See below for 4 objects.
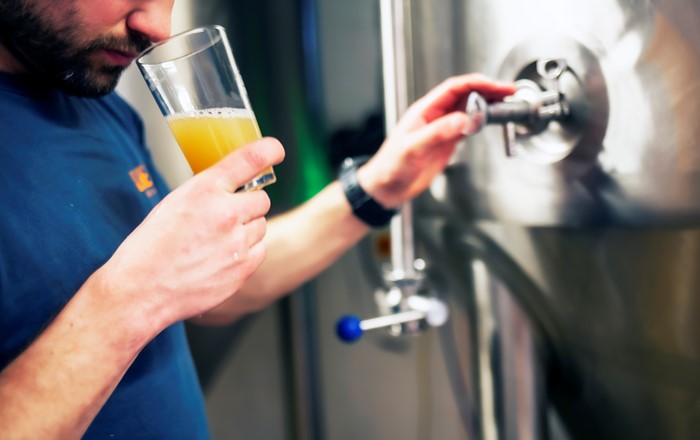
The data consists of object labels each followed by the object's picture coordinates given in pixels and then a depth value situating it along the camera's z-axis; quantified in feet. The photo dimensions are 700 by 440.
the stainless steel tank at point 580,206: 1.98
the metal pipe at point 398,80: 2.94
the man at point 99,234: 1.58
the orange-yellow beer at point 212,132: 1.84
